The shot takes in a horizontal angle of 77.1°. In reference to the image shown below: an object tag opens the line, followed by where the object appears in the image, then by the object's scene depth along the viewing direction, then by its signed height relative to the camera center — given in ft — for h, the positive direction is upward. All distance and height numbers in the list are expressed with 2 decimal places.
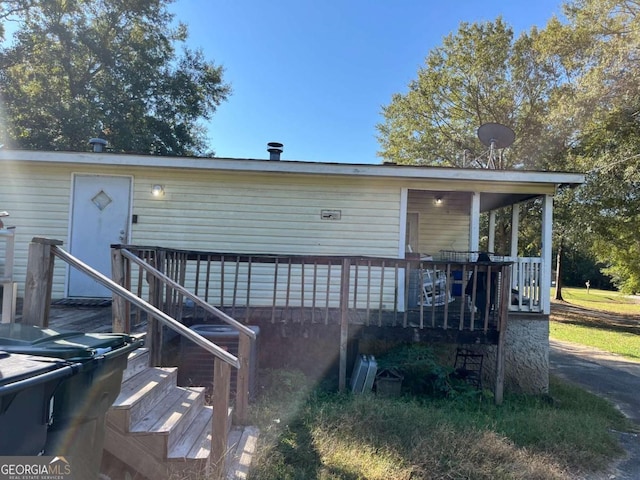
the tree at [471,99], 54.29 +23.79
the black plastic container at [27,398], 4.84 -2.01
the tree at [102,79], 47.73 +21.45
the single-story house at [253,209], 20.03 +2.13
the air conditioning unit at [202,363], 13.93 -4.06
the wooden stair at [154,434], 8.02 -3.94
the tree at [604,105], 35.77 +15.23
